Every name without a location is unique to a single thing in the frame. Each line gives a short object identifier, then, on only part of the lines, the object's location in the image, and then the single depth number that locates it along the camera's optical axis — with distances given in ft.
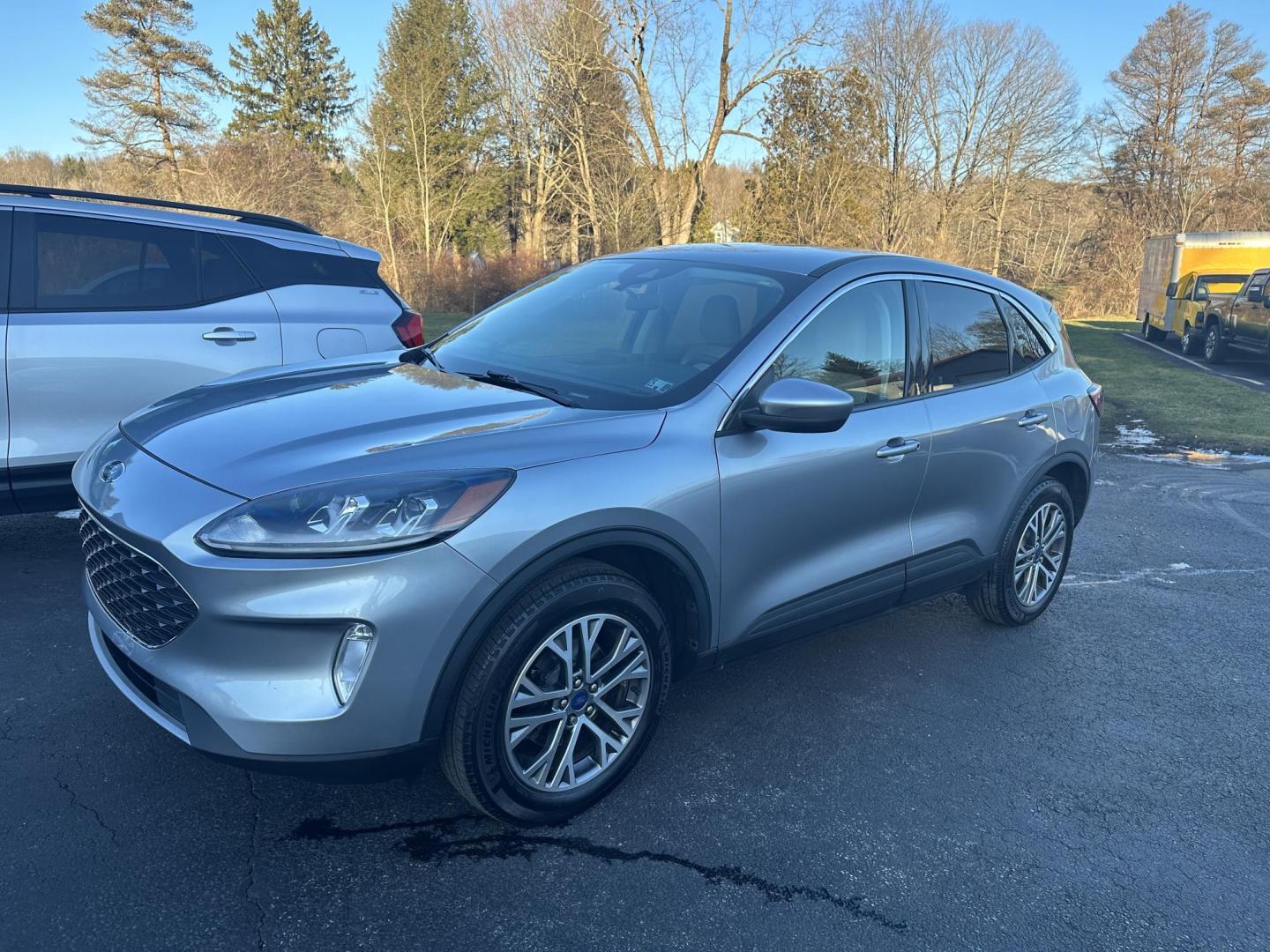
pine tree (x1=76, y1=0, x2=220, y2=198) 112.88
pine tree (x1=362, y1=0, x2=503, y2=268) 117.60
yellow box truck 69.67
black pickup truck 55.93
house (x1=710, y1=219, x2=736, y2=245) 94.00
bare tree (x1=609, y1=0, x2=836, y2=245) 77.97
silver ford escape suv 7.86
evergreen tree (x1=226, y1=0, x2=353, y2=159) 143.74
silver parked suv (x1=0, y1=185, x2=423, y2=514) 14.61
